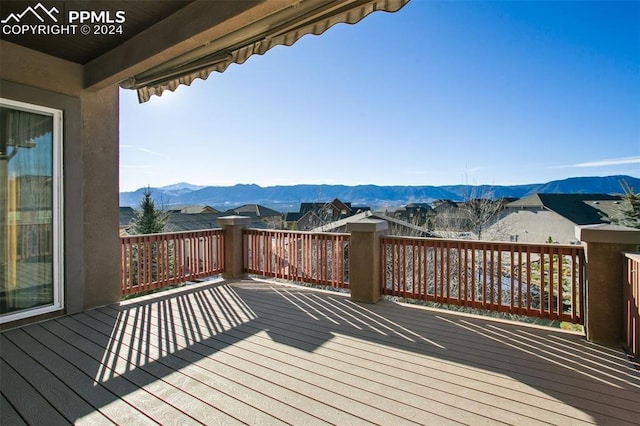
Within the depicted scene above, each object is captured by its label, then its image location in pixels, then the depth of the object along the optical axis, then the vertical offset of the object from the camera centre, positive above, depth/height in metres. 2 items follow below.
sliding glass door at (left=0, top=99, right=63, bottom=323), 2.99 +0.06
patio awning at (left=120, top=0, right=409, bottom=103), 2.10 +1.44
